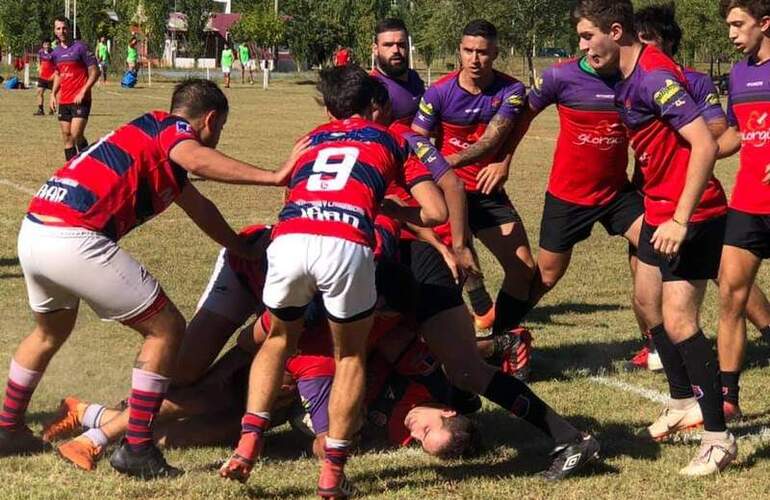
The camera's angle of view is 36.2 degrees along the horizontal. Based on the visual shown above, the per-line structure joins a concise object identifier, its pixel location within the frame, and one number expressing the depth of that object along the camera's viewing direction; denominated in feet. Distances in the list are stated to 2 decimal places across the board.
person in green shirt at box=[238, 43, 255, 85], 180.14
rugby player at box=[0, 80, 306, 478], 15.70
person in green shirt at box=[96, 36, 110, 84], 163.94
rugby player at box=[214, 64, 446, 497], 14.60
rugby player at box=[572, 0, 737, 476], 16.26
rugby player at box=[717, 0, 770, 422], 19.34
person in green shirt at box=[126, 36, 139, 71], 160.66
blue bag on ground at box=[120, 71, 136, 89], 149.69
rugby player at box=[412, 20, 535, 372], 23.62
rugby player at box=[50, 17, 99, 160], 53.42
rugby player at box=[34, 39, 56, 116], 92.32
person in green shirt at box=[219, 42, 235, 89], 166.81
